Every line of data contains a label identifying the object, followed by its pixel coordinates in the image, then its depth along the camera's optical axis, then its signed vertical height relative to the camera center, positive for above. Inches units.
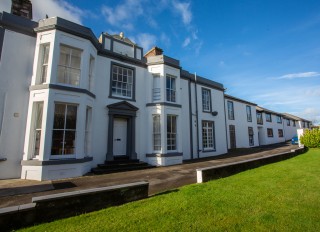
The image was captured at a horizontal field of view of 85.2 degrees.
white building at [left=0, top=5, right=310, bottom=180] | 317.1 +84.7
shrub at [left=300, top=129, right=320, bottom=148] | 673.0 +11.7
